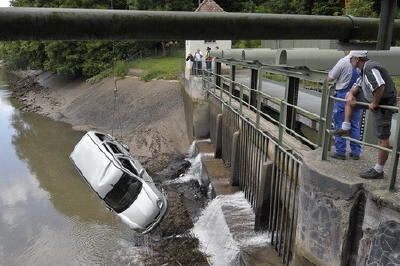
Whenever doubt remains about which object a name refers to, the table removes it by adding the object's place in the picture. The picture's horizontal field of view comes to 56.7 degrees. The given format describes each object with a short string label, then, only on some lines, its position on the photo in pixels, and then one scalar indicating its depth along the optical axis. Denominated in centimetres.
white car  930
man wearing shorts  468
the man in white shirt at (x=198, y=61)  2023
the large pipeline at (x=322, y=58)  915
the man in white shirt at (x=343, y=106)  555
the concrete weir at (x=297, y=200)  432
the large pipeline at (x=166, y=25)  194
